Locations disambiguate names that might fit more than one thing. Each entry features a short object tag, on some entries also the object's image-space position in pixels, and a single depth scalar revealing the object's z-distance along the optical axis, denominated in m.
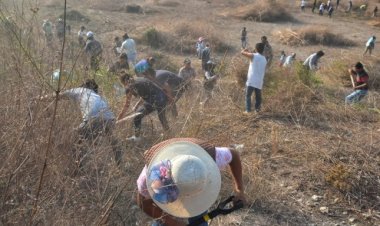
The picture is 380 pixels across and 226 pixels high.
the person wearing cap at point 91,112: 3.58
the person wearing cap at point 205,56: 10.52
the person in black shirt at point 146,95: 5.12
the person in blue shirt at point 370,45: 16.56
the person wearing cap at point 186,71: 7.71
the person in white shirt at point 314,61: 11.35
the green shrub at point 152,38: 16.56
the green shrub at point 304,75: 8.00
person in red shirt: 8.25
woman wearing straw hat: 2.40
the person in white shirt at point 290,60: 13.03
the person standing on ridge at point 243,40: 16.64
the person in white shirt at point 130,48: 10.11
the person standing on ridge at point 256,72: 6.79
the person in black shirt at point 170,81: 5.75
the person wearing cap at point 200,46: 13.58
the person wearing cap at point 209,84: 6.82
